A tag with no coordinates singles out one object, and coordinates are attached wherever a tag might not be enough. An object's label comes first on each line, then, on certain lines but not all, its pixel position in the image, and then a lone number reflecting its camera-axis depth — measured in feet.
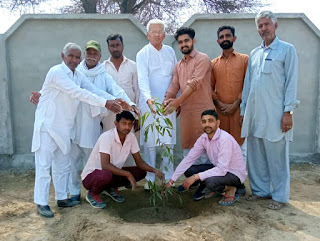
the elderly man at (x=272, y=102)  11.91
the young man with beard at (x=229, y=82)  13.56
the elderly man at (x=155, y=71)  13.61
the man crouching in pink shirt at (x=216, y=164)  12.04
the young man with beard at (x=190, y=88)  12.85
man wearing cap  13.03
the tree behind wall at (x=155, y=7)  41.16
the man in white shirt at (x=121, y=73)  14.12
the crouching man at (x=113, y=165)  12.30
